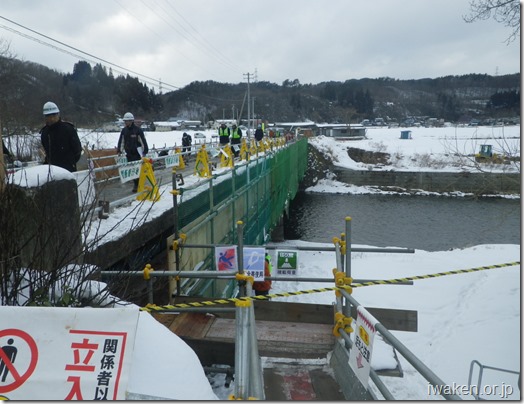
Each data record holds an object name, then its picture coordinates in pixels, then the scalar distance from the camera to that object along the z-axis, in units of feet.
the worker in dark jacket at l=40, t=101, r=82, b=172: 21.39
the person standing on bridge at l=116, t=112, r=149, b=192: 34.65
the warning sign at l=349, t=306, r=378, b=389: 9.84
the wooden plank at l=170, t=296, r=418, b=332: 19.70
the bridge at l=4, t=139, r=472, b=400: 9.85
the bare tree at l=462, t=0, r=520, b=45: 36.41
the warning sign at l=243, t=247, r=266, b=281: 20.58
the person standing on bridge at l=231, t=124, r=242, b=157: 82.46
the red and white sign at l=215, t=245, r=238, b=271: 21.16
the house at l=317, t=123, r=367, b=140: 328.70
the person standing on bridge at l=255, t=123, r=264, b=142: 83.27
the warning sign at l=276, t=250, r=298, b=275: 24.78
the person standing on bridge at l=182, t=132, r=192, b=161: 91.15
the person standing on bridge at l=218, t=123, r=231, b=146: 78.82
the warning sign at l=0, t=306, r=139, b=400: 8.23
